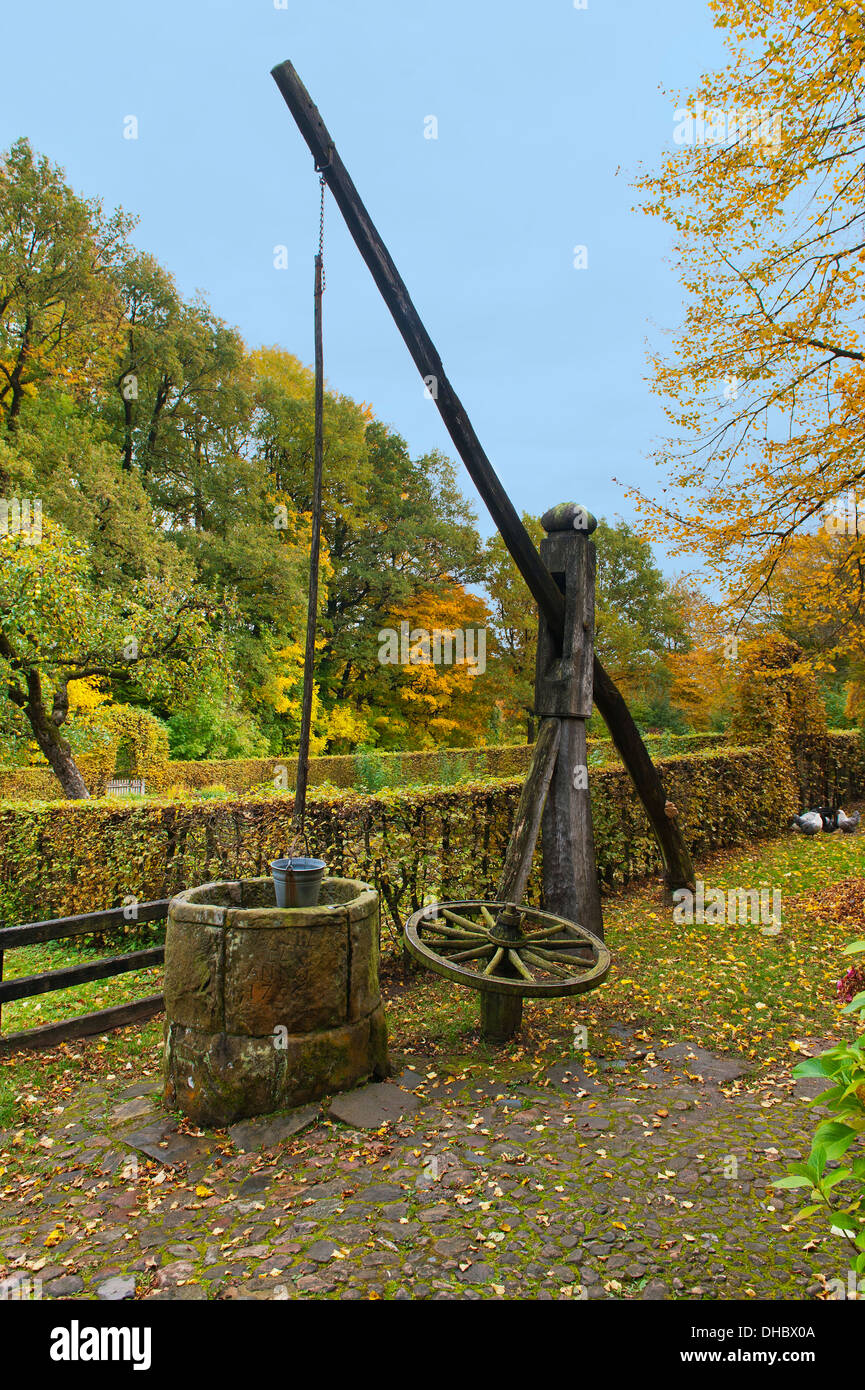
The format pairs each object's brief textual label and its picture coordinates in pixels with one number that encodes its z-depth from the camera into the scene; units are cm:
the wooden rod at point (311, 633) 447
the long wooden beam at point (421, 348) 441
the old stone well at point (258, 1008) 378
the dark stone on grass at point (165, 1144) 354
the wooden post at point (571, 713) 559
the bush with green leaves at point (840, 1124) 148
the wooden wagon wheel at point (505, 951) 374
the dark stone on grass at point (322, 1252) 266
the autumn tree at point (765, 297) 716
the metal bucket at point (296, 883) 418
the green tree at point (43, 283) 1856
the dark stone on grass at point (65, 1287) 257
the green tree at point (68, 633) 870
